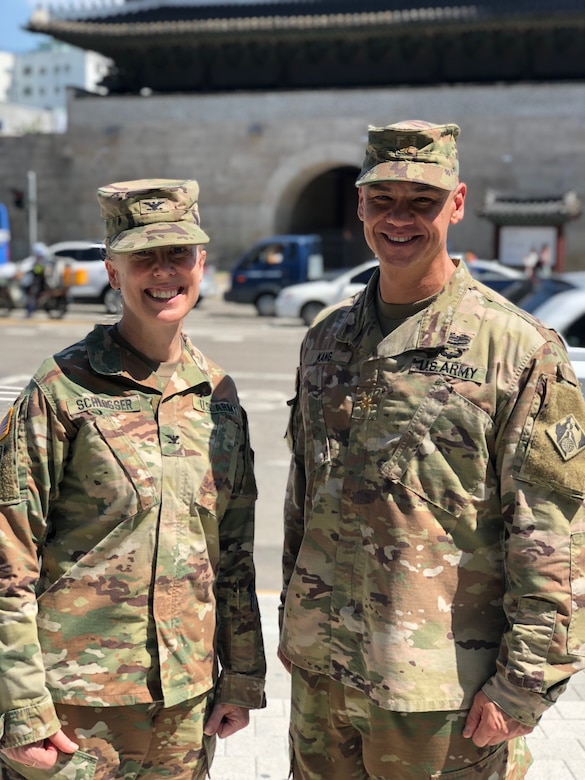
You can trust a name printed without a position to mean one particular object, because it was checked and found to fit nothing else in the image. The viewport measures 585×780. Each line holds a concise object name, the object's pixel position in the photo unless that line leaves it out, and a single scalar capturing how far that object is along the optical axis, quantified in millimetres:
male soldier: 2285
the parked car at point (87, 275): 21000
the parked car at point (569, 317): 6719
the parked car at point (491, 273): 16214
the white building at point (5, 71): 116812
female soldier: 2303
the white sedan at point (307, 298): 18266
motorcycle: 19234
